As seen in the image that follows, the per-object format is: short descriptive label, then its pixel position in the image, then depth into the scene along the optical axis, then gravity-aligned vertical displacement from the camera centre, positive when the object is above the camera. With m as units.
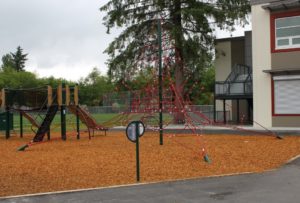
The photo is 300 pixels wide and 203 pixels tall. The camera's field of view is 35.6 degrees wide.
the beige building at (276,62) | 23.94 +2.16
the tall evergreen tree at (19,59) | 123.06 +12.50
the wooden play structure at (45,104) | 21.19 +0.07
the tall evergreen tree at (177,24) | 29.84 +5.30
